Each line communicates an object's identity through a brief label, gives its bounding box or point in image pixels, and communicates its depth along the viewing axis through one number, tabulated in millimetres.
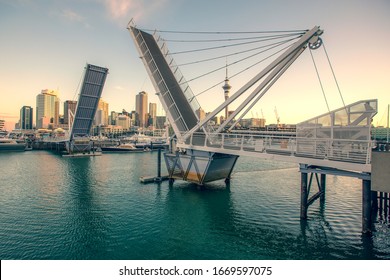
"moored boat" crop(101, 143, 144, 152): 90675
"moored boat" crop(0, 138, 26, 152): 88375
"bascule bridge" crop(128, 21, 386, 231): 16578
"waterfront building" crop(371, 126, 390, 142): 64075
